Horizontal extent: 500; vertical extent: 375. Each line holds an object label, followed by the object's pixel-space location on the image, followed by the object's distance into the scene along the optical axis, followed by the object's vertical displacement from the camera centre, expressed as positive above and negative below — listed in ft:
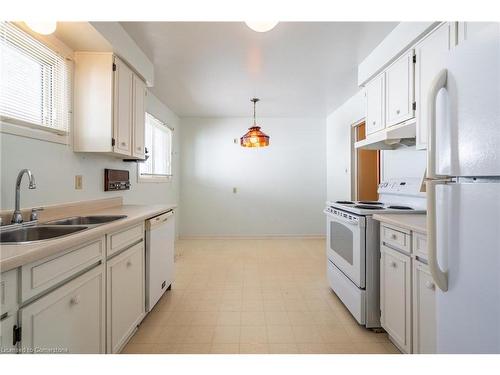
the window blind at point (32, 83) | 4.61 +2.30
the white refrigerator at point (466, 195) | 2.45 -0.07
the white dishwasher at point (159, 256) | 6.51 -2.01
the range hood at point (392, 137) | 6.28 +1.48
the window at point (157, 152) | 11.34 +1.96
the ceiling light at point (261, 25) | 4.52 +3.14
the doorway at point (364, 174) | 12.37 +0.76
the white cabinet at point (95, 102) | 6.26 +2.27
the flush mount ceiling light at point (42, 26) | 4.66 +3.22
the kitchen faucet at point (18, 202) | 4.39 -0.25
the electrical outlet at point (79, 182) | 6.44 +0.18
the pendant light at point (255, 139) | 10.72 +2.24
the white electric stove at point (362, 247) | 6.08 -1.59
